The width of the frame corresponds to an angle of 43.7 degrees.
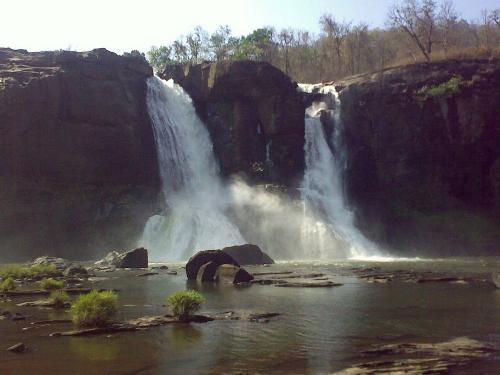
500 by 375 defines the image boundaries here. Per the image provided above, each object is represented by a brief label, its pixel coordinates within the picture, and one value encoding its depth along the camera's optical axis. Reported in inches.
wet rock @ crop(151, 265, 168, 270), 1617.9
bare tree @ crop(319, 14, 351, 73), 3727.6
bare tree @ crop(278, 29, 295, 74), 4585.1
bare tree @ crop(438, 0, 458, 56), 3334.2
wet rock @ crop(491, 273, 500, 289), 1054.3
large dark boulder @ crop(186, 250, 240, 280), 1314.0
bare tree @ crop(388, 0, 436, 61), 3275.1
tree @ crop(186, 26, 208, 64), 4576.8
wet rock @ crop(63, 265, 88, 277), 1398.9
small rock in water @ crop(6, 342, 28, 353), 558.7
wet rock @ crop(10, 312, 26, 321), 741.9
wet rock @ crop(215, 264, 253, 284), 1222.9
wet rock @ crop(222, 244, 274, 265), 1797.5
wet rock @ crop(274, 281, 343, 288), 1120.8
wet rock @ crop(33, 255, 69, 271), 1666.1
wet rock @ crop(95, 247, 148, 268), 1691.7
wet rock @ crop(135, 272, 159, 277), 1414.7
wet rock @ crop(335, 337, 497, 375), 470.0
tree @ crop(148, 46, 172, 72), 4709.6
